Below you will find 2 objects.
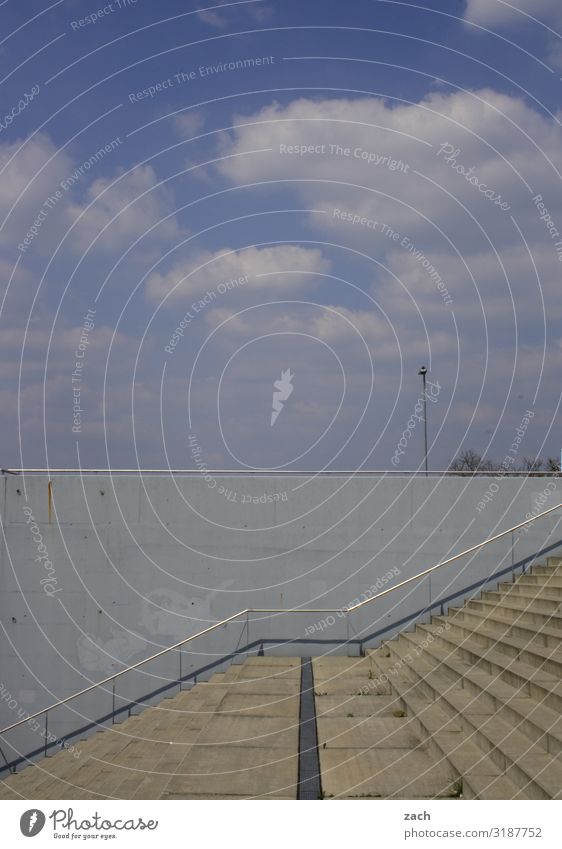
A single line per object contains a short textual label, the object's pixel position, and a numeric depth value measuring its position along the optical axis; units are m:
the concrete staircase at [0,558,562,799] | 7.75
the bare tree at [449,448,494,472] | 48.47
